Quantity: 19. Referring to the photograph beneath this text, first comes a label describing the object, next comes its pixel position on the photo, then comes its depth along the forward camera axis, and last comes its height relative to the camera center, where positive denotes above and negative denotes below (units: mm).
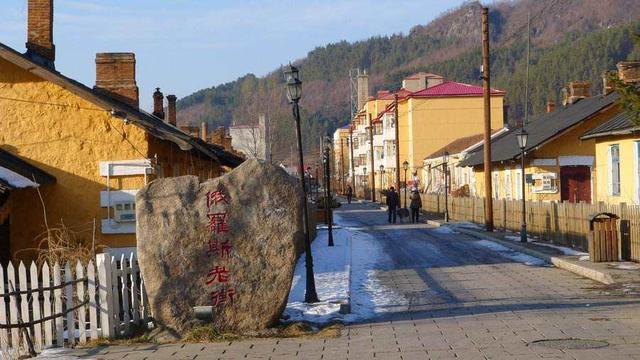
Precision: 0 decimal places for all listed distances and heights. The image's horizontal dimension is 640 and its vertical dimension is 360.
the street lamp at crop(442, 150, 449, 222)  41000 -779
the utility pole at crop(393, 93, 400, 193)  59650 +2908
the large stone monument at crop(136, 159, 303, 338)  12242 -767
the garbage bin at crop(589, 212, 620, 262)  19859 -1128
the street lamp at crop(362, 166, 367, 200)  92169 +1829
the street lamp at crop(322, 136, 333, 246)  31000 +494
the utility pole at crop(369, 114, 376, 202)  76319 +1275
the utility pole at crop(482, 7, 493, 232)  32031 +2975
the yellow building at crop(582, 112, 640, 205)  24828 +970
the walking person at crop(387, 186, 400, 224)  42994 -317
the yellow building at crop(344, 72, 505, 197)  81188 +7415
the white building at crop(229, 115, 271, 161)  46981 +3827
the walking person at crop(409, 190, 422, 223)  41781 -385
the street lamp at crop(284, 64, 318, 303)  14609 +1397
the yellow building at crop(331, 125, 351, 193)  110938 +5240
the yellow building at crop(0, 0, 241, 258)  17938 +982
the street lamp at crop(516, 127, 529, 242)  26984 +16
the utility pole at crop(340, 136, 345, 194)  107969 +3009
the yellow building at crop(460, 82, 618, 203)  36438 +1573
